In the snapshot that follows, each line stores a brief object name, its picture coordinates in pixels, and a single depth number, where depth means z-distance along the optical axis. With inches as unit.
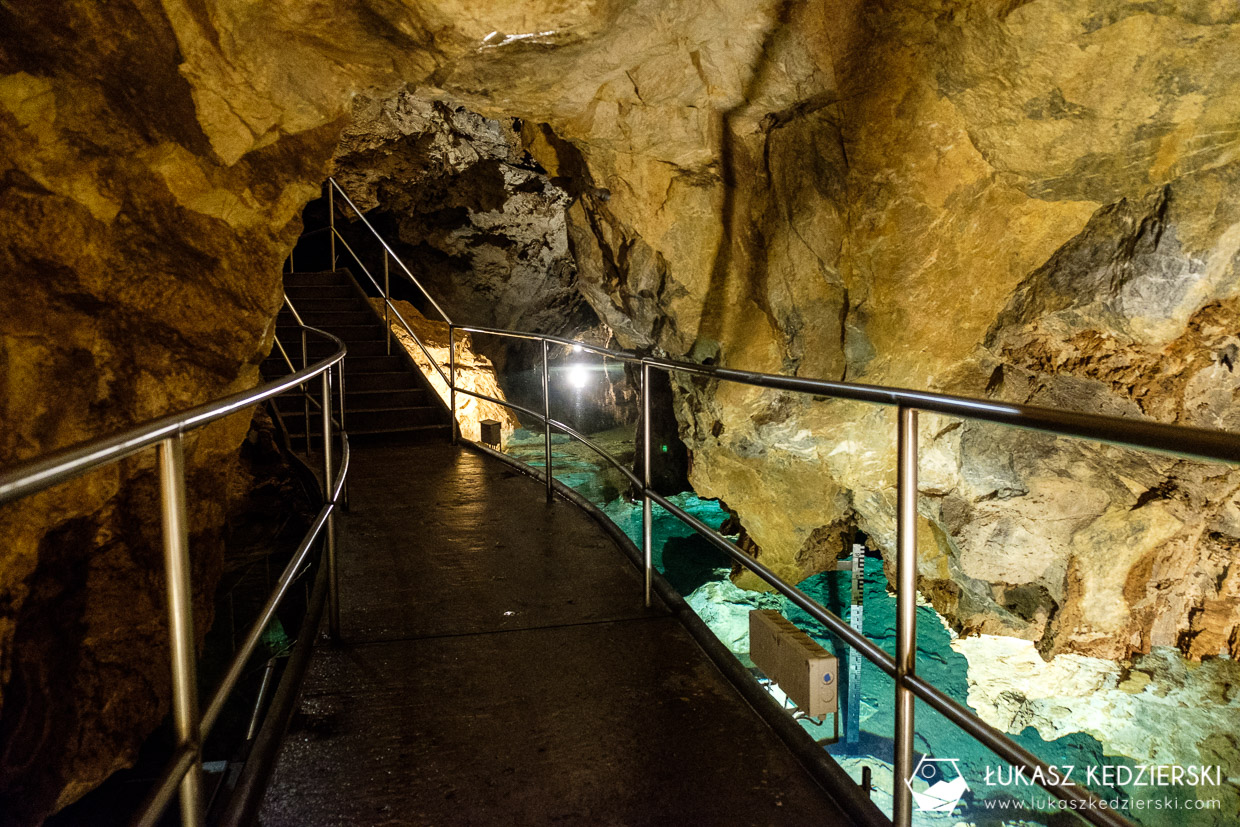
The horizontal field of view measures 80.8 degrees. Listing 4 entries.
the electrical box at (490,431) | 289.1
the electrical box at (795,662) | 79.7
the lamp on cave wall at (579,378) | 650.2
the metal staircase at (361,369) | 260.4
